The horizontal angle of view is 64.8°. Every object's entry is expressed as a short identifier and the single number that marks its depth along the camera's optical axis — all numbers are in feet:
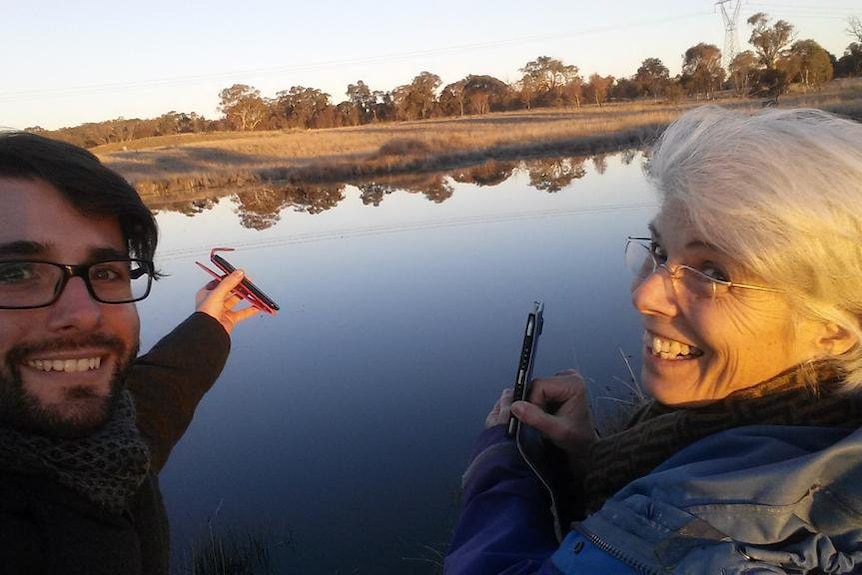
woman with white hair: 1.25
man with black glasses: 1.56
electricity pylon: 92.06
